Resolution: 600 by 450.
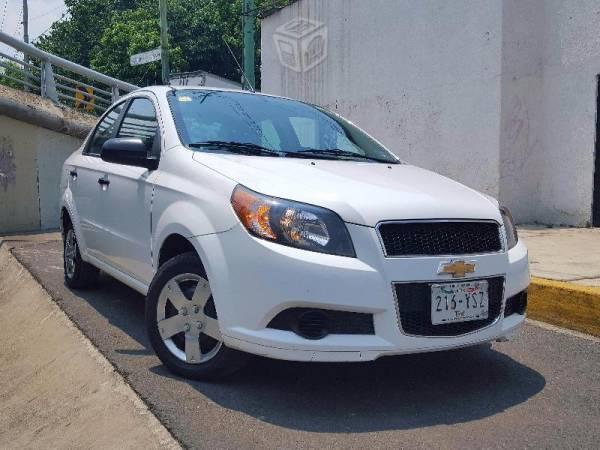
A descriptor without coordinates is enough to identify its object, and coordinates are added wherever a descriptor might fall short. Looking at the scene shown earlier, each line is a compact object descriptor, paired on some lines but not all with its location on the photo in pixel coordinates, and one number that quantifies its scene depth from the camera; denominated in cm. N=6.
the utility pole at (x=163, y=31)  1582
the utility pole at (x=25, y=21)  3575
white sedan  270
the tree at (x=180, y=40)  3047
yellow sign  1134
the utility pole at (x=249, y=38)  1319
